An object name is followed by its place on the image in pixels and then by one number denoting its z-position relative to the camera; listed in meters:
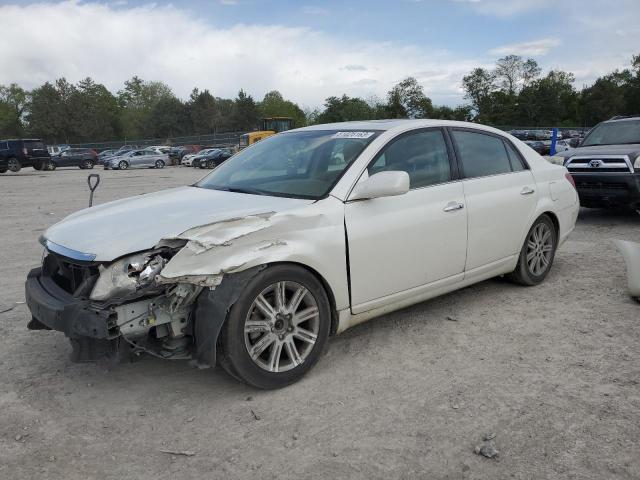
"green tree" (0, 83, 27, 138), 97.88
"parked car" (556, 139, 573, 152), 30.38
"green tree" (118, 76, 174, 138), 114.44
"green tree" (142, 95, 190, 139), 87.25
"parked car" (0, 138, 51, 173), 29.52
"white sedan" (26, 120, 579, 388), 3.14
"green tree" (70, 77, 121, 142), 83.88
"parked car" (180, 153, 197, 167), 40.06
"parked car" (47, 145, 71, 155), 56.16
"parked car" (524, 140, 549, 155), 35.59
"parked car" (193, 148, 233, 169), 38.31
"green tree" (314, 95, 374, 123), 61.53
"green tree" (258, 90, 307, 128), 91.44
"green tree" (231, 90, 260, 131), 84.88
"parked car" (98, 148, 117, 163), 46.07
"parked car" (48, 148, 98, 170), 38.91
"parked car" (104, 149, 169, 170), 39.72
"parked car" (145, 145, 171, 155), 41.66
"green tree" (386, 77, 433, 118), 67.62
